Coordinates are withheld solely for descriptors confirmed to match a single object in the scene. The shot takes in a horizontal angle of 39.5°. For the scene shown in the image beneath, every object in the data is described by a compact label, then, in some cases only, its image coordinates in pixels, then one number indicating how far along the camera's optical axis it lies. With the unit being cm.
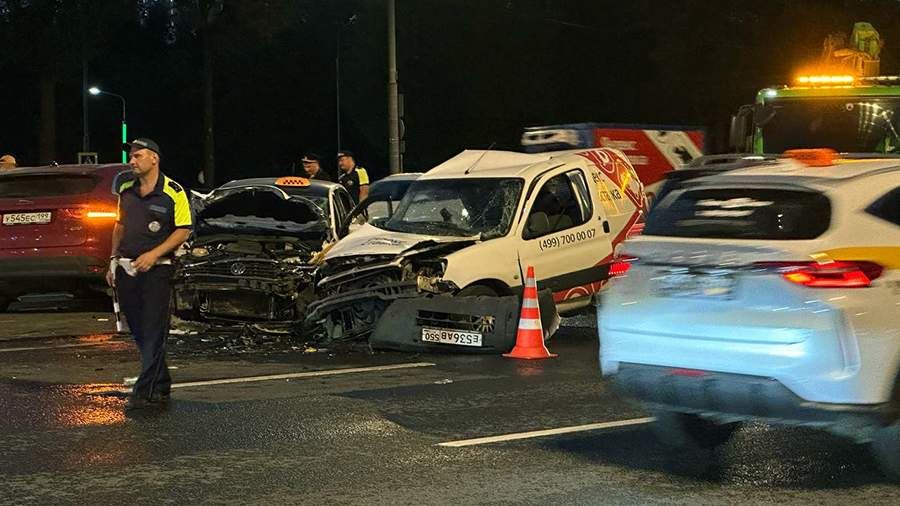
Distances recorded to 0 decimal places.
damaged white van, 1111
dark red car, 1413
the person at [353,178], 1662
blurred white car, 593
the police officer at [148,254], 852
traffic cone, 1073
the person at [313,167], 1652
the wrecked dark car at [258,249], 1223
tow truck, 1424
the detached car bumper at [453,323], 1100
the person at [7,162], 1795
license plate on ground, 1101
